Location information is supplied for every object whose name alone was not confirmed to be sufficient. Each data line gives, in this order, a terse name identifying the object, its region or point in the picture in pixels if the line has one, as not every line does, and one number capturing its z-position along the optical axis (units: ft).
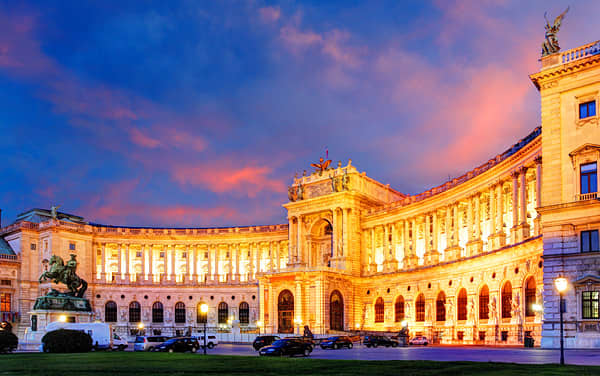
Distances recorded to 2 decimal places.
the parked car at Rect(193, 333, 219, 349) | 231.81
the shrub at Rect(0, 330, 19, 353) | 167.59
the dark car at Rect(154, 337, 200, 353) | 183.52
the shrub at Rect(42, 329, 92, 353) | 160.76
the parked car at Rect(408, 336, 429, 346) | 240.12
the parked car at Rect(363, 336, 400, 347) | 221.25
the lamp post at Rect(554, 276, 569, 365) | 112.57
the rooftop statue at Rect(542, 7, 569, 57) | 176.96
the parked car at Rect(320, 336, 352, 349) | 201.16
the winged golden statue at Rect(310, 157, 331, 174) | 357.00
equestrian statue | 205.43
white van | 182.29
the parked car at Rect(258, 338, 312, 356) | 154.51
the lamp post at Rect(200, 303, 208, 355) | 181.88
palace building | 165.58
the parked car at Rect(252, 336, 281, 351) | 204.85
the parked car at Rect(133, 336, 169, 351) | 193.98
